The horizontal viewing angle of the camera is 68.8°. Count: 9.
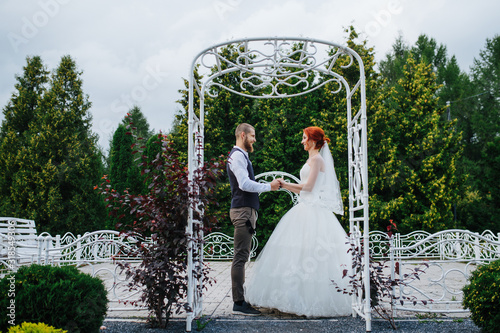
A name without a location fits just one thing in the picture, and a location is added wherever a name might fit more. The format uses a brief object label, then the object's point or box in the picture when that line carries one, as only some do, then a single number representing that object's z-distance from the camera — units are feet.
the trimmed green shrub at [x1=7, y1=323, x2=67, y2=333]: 7.41
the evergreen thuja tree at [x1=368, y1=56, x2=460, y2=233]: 32.94
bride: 12.41
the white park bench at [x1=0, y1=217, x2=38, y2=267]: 16.92
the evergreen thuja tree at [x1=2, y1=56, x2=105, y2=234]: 36.86
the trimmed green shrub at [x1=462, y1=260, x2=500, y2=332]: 9.56
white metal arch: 11.68
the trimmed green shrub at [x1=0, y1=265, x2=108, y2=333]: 8.98
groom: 12.76
